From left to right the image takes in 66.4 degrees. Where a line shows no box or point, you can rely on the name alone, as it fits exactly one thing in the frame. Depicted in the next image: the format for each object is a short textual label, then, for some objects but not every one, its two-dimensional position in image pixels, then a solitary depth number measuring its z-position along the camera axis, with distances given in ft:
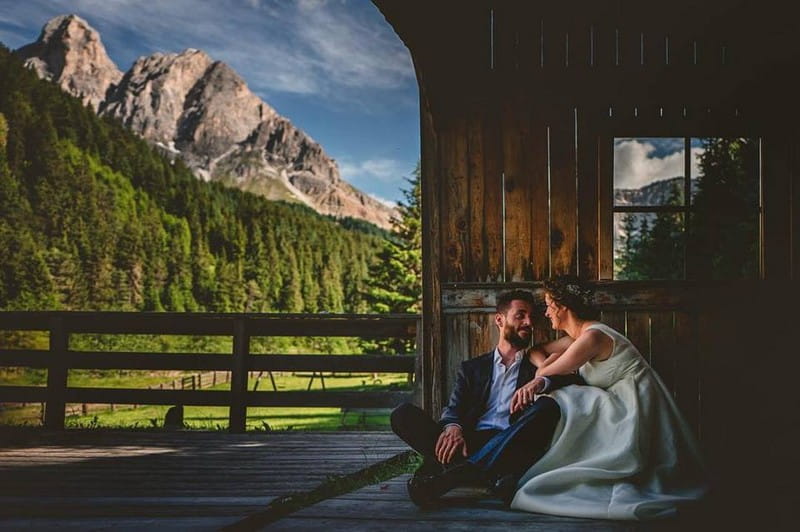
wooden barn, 15.02
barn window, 15.21
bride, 9.78
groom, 10.61
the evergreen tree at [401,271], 92.73
